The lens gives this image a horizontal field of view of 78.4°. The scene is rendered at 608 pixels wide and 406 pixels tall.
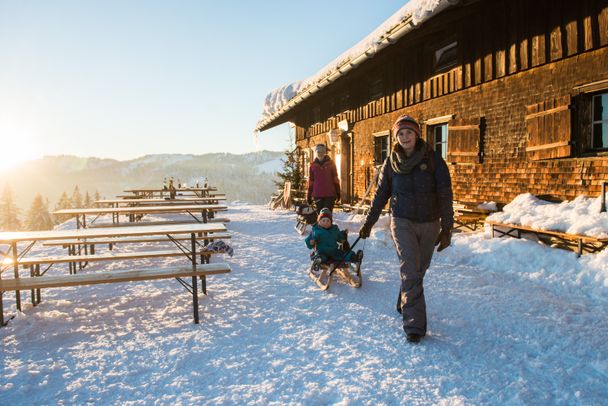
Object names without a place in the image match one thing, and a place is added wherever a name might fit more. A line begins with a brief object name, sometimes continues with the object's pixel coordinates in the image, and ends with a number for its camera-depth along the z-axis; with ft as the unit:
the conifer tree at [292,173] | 57.52
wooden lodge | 20.01
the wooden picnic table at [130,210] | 22.04
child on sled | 17.90
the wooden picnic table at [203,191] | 46.51
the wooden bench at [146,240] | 20.04
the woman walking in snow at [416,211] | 11.72
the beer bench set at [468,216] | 26.38
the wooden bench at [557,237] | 17.56
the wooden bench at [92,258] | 14.89
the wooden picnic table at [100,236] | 13.44
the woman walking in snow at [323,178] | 26.84
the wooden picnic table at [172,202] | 39.29
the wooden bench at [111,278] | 12.96
